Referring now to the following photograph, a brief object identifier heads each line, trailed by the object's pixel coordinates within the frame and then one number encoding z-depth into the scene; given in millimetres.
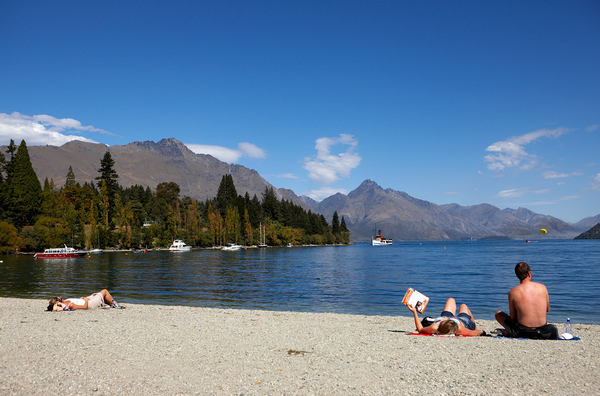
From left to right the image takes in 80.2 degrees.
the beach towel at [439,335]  11155
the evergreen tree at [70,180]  143250
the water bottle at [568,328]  10934
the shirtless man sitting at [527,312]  9719
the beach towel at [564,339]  10477
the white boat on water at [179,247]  115250
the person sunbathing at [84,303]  17047
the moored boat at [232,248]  125000
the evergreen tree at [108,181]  124275
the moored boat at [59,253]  79125
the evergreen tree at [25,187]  96375
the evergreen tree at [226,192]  171125
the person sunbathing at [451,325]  11086
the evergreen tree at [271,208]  176375
